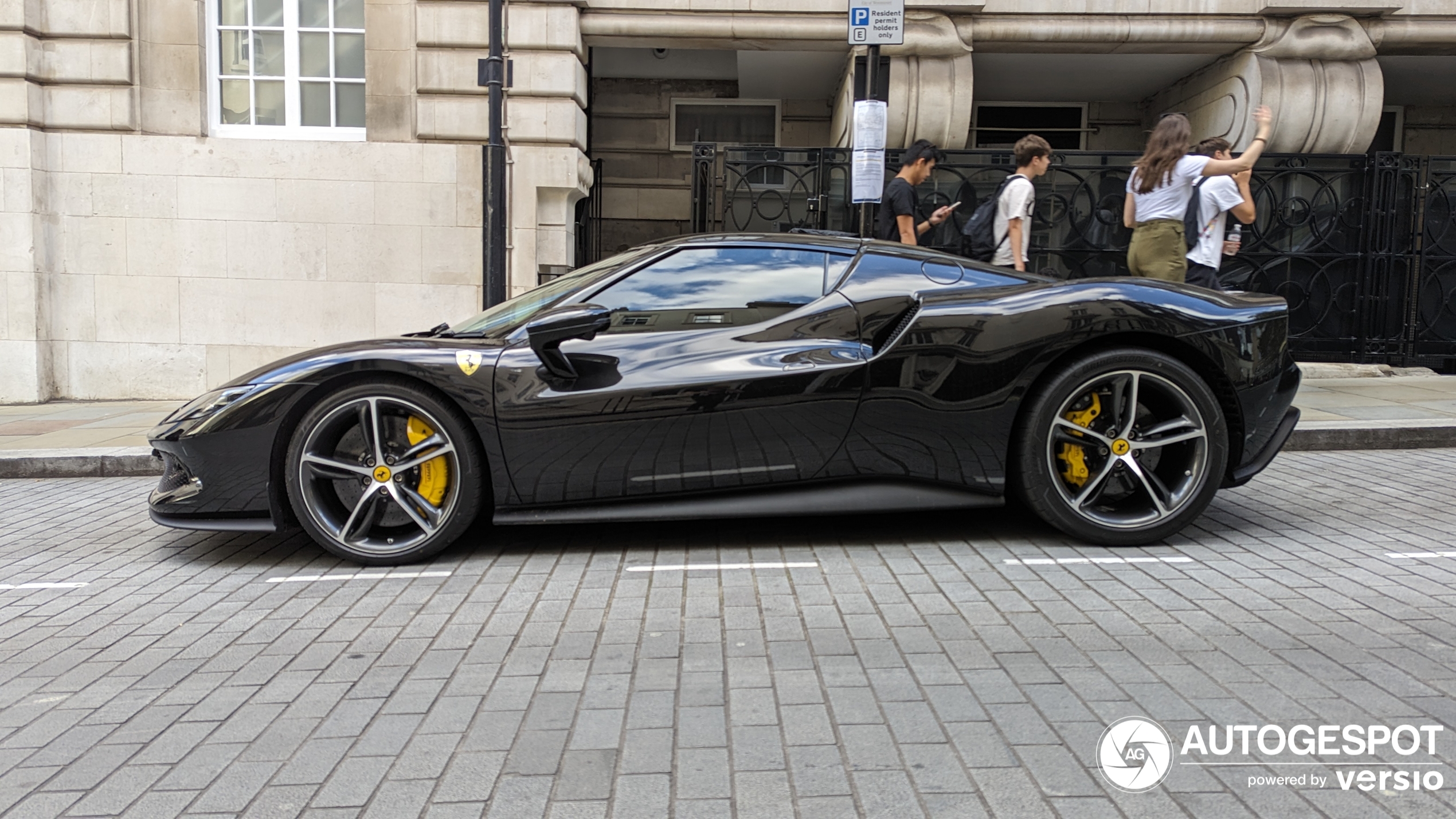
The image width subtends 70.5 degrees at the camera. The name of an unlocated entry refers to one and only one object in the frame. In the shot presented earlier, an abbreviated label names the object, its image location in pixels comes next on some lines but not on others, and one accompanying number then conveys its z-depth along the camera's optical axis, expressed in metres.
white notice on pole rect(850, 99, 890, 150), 7.12
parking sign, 7.06
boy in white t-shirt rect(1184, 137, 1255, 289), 6.30
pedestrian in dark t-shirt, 7.09
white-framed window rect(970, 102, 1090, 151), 13.36
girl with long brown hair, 5.88
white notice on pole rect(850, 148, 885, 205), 7.32
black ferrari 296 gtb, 4.15
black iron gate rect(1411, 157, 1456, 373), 10.23
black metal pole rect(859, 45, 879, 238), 7.17
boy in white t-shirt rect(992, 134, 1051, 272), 6.42
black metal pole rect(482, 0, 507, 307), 7.66
